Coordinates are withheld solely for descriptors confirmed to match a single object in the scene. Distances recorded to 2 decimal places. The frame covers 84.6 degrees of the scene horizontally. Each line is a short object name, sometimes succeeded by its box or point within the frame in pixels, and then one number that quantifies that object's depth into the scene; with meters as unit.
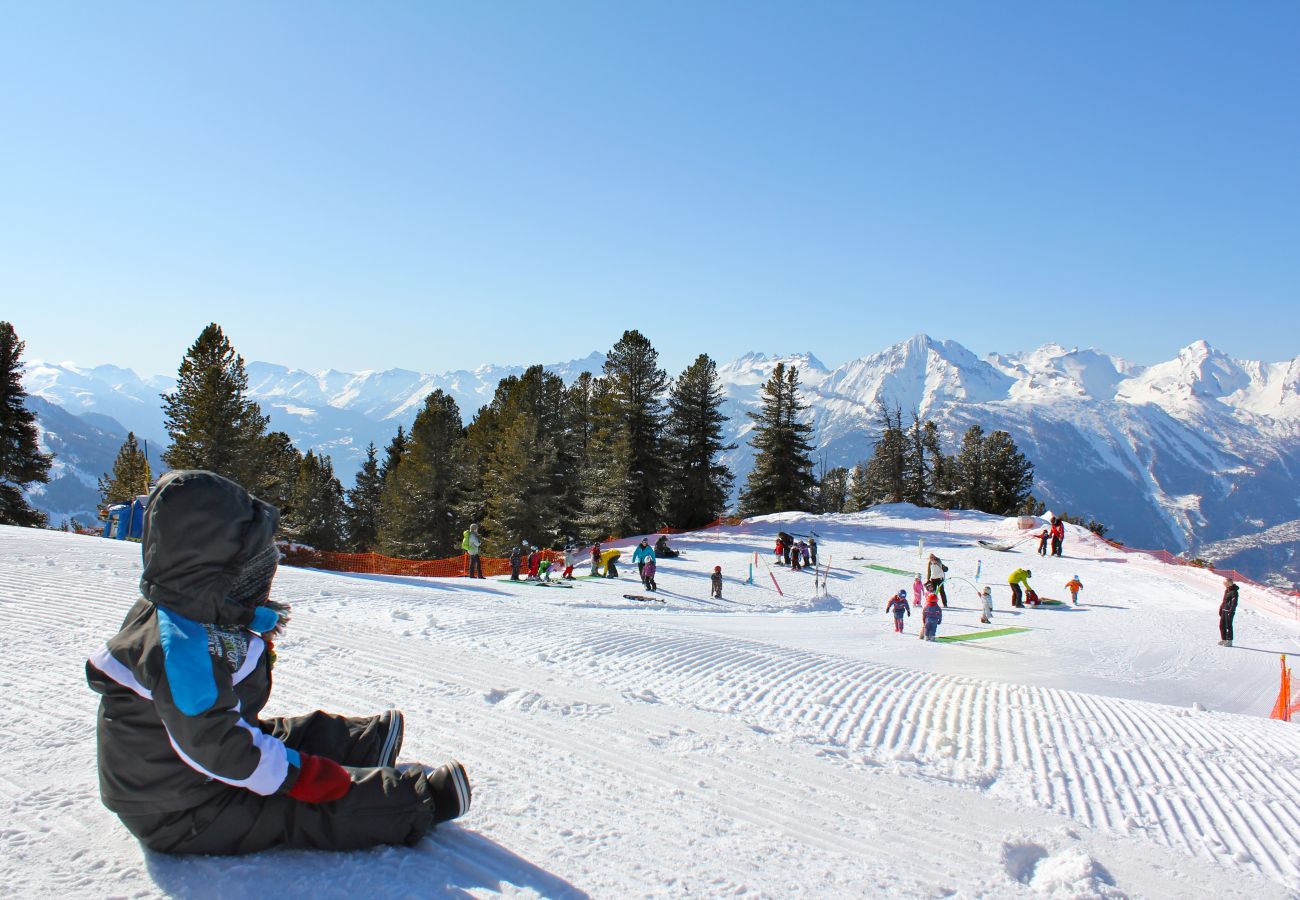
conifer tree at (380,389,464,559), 41.00
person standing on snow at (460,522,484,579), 21.78
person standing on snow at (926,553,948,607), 20.17
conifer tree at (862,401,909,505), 56.38
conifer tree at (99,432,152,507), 41.50
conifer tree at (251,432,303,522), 30.17
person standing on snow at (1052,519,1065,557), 29.41
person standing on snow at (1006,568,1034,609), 21.28
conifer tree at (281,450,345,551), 45.50
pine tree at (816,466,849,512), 72.23
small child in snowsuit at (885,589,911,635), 16.80
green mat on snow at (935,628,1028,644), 15.79
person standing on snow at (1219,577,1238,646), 16.62
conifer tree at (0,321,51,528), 31.30
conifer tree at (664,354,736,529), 40.22
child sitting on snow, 2.45
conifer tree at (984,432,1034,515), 55.53
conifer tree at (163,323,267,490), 28.77
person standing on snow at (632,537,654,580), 20.97
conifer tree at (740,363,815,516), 45.22
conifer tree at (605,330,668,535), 37.22
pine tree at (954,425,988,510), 56.00
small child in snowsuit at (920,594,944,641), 15.04
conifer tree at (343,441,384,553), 55.38
